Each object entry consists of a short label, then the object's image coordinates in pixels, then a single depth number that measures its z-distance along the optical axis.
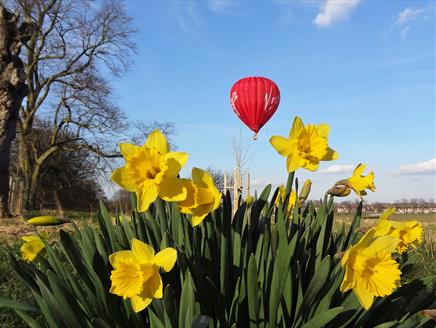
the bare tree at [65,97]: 17.11
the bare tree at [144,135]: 17.72
